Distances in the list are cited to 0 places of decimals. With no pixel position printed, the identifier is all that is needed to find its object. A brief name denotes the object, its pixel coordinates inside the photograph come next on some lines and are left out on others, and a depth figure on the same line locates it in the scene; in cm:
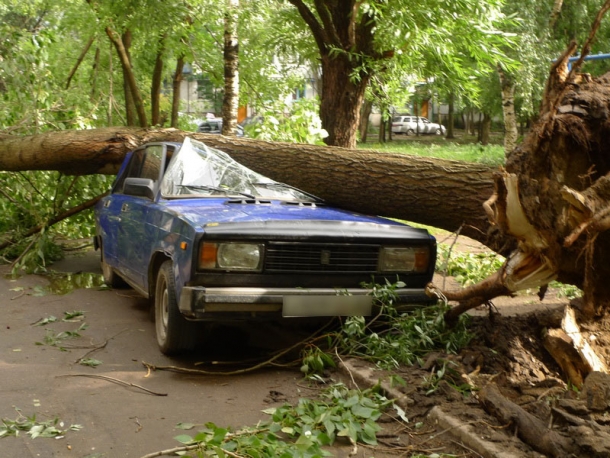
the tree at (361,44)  1264
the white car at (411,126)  5781
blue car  563
